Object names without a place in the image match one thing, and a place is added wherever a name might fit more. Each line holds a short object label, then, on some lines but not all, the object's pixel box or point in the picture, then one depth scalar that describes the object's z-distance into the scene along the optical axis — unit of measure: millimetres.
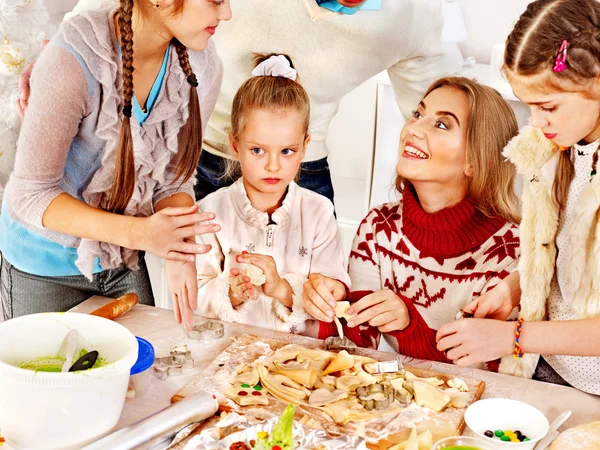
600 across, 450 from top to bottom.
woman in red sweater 1614
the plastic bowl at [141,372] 1403
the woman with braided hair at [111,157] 1491
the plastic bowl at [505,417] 1290
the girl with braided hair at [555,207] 1333
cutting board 1283
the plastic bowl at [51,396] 1170
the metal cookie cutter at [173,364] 1471
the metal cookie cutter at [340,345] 1578
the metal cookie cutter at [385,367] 1462
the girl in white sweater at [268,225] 1701
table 1385
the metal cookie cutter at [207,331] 1612
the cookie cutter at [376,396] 1344
